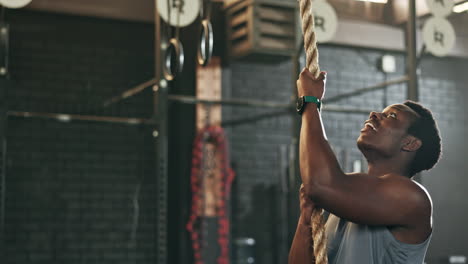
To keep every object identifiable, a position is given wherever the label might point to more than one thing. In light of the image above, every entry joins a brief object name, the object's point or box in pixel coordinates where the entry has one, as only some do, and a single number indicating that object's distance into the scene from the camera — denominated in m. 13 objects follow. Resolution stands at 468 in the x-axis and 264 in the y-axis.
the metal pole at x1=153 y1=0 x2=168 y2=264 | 4.56
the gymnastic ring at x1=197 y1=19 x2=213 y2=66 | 3.98
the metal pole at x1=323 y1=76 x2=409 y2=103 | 5.45
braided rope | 1.61
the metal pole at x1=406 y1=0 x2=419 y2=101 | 5.02
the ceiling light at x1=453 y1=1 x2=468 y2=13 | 6.76
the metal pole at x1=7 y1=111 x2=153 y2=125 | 4.66
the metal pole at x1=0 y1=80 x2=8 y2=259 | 4.28
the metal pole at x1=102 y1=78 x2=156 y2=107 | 4.76
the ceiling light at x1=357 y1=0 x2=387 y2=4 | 7.29
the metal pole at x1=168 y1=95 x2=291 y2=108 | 5.42
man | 1.60
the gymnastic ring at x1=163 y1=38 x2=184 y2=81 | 3.93
